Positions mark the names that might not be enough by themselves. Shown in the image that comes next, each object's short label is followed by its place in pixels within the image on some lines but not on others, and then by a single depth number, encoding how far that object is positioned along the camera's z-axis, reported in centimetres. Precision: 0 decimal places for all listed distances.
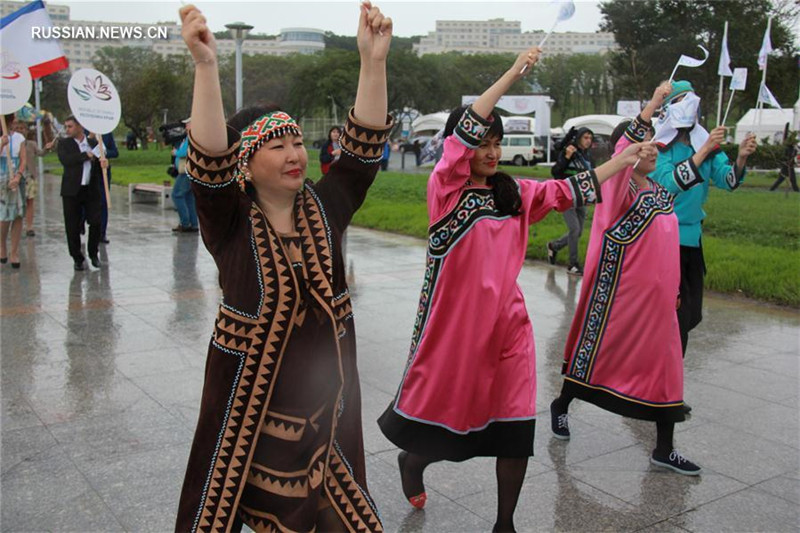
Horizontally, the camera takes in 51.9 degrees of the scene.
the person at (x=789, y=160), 1915
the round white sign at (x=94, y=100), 942
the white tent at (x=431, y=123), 4903
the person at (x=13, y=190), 958
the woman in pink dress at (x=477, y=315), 335
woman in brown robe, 236
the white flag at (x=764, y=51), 1148
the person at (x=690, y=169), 464
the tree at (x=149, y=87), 4172
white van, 3966
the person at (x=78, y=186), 957
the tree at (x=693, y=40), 3481
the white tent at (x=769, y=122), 3556
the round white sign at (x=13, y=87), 938
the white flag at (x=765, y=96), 834
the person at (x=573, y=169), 865
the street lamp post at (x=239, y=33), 1652
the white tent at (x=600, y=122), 4731
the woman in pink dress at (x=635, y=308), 416
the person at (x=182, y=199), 1281
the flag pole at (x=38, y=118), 1943
